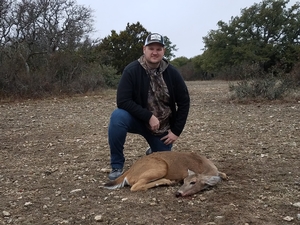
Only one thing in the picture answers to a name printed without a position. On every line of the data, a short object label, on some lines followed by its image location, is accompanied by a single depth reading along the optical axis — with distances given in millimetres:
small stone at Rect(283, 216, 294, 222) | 3108
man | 4469
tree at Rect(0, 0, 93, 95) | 15438
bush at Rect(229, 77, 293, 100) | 11867
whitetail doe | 3937
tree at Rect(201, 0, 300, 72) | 32125
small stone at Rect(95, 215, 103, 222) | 3236
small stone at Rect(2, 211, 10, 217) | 3471
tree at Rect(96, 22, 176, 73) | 25453
